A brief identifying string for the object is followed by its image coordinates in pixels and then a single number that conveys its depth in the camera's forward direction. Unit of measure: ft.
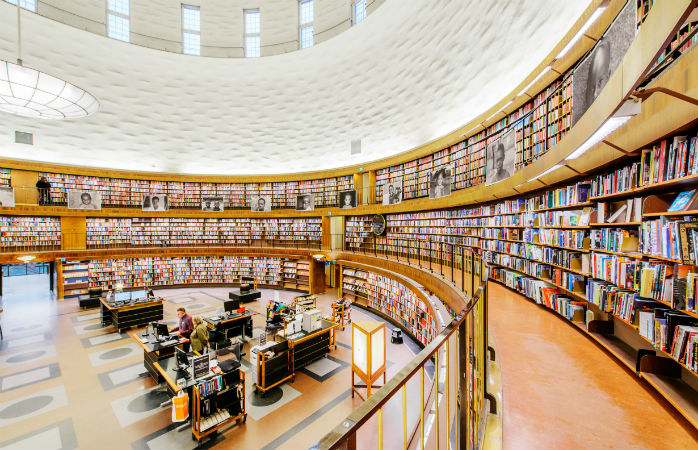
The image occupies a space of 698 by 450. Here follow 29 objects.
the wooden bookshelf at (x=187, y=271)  41.57
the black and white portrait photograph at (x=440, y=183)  22.31
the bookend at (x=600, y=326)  10.41
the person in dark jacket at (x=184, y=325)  23.43
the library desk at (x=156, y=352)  18.89
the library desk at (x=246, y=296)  36.42
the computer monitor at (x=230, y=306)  29.13
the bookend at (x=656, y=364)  7.34
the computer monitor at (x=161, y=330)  22.48
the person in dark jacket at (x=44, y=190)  37.93
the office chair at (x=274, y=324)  27.17
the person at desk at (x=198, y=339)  19.94
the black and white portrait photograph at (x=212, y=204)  44.91
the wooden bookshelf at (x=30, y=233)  36.04
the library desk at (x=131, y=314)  27.91
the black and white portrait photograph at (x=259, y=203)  45.03
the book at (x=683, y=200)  6.66
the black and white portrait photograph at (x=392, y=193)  29.50
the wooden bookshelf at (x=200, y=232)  43.21
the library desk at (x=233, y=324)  25.80
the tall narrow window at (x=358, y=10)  32.48
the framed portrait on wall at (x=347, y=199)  38.32
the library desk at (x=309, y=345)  20.39
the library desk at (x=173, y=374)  15.41
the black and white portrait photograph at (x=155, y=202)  42.42
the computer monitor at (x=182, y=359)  17.51
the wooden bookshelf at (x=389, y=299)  24.34
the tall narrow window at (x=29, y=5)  29.01
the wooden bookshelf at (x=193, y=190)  40.63
